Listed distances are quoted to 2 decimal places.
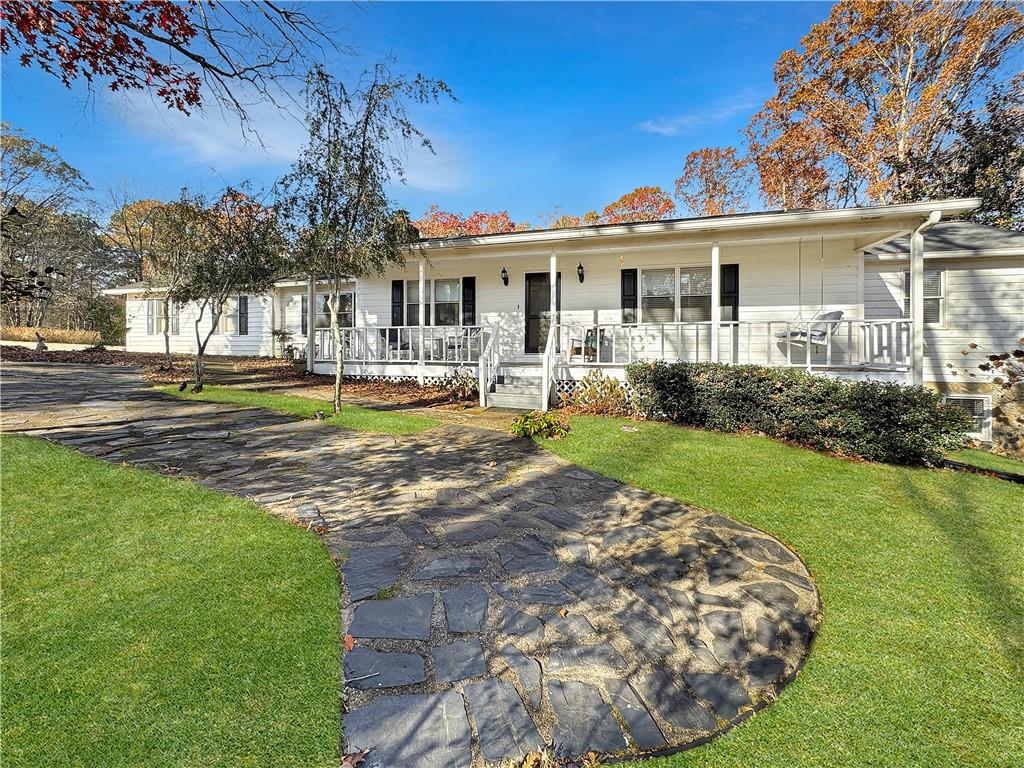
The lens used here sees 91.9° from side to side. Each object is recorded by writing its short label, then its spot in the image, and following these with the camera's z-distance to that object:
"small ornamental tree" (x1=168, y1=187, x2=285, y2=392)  9.89
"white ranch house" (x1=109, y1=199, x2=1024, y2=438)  8.96
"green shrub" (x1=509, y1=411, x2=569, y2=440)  7.26
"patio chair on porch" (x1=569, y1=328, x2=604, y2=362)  10.50
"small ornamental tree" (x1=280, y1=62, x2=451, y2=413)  7.85
